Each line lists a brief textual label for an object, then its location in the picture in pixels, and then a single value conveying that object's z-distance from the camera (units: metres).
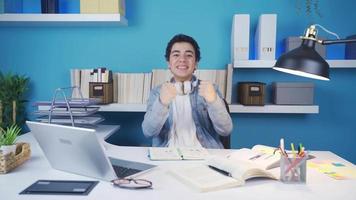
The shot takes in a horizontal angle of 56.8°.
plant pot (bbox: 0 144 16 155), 1.24
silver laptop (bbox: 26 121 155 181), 1.10
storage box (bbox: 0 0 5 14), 2.54
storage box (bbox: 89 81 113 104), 2.52
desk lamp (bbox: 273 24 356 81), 1.20
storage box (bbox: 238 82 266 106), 2.50
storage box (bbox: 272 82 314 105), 2.52
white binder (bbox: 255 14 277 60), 2.45
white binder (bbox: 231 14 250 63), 2.48
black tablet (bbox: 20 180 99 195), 1.06
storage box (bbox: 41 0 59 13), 2.53
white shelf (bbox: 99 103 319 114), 2.49
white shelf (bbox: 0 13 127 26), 2.42
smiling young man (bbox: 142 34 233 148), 1.93
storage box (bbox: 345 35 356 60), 2.55
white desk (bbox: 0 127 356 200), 1.04
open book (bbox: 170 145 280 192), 1.13
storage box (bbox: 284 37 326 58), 2.49
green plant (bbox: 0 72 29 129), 2.53
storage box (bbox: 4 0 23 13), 2.60
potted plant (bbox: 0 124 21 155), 1.25
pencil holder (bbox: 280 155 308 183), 1.19
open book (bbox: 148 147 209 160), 1.48
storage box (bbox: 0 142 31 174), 1.24
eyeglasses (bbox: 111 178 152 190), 1.10
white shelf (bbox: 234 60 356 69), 2.48
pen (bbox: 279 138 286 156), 1.24
